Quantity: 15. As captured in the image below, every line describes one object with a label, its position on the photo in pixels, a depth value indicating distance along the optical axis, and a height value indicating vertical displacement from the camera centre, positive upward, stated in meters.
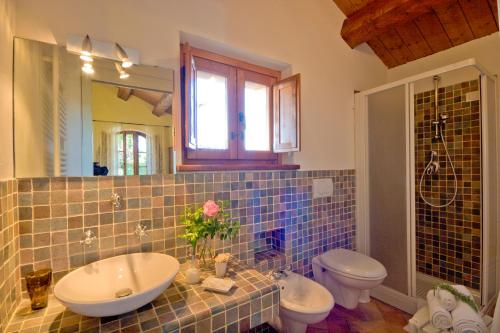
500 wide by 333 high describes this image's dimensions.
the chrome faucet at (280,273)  1.71 -0.82
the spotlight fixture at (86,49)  1.18 +0.61
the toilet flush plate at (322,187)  2.11 -0.21
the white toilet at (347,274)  1.75 -0.86
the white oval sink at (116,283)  0.77 -0.48
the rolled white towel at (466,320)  1.28 -0.90
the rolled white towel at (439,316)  1.41 -0.95
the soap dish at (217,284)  1.04 -0.55
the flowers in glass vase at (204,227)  1.26 -0.34
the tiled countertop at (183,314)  0.84 -0.57
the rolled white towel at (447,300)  1.44 -0.86
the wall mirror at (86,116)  1.05 +0.27
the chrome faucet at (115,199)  1.21 -0.17
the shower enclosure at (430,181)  1.94 -0.17
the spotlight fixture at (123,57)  1.26 +0.61
